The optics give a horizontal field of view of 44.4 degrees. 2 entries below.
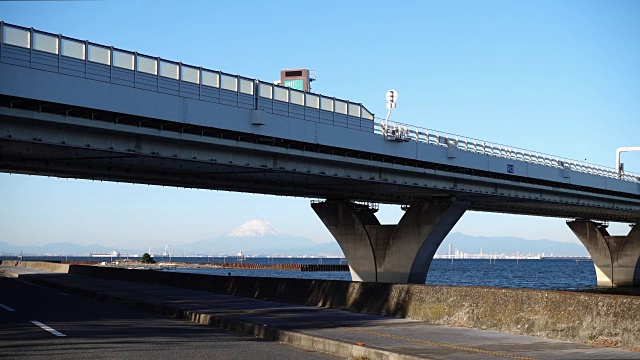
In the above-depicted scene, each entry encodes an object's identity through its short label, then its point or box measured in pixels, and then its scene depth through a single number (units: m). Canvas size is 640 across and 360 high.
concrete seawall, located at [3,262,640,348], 14.01
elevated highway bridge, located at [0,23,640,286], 30.42
